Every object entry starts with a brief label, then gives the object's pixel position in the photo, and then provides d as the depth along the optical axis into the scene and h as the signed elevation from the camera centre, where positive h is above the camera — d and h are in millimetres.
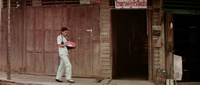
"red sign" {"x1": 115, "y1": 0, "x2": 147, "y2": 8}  7652 +1459
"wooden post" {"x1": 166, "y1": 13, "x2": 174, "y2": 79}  7367 -96
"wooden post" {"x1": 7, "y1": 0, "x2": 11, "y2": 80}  7297 -488
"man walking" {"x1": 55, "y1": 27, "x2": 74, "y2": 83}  6811 -453
